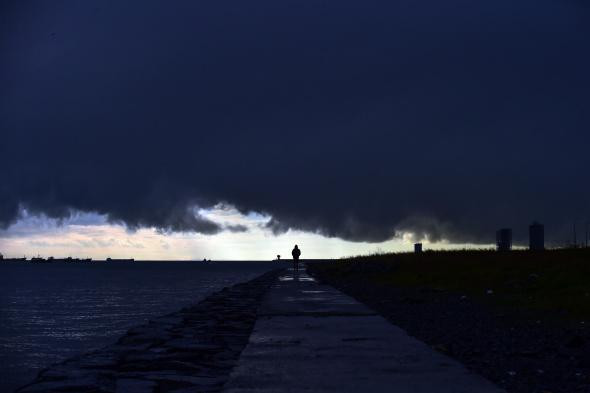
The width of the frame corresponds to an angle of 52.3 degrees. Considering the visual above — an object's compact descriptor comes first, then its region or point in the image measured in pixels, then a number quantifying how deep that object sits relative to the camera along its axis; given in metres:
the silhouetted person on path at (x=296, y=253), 50.21
